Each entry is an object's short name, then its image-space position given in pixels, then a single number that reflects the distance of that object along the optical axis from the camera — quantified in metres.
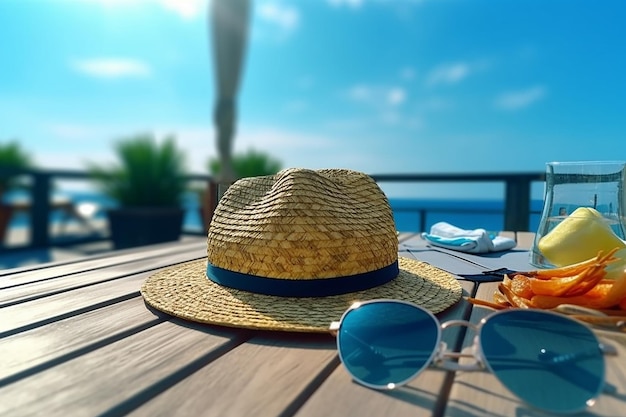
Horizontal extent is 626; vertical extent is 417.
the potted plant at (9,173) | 4.39
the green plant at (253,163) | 5.31
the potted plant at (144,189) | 4.08
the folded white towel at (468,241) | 1.55
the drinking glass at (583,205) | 1.08
